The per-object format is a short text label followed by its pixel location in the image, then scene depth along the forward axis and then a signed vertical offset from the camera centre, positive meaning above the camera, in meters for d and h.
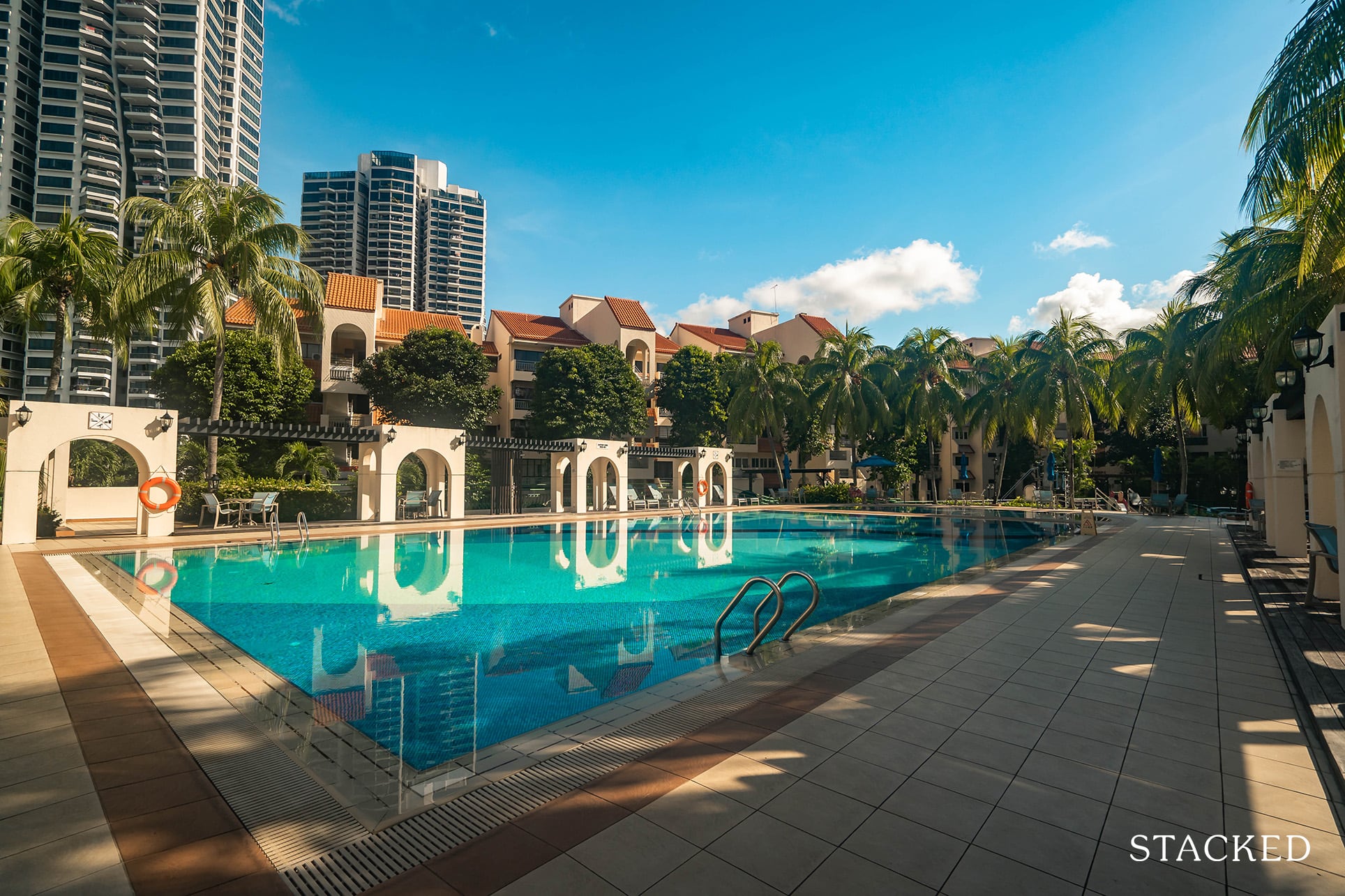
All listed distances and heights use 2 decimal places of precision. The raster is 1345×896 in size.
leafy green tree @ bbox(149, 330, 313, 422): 27.75 +4.20
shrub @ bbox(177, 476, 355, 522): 18.59 -0.78
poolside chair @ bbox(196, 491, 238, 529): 16.67 -1.00
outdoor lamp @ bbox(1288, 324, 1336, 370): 7.03 +1.48
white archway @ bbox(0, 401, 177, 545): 13.76 +0.71
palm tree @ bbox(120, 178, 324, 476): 17.70 +6.31
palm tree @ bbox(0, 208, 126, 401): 15.42 +5.00
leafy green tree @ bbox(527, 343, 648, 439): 34.16 +4.30
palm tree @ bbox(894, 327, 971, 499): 35.44 +5.44
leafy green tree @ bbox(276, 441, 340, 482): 25.25 +0.42
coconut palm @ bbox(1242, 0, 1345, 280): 7.48 +4.45
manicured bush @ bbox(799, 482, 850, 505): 35.06 -1.05
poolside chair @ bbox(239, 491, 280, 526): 16.56 -0.95
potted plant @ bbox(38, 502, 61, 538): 15.00 -1.17
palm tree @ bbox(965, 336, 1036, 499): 32.44 +4.34
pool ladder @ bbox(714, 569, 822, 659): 5.68 -1.29
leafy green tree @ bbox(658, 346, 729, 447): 38.84 +4.92
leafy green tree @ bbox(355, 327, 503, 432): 30.83 +4.64
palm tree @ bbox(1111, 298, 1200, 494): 21.12 +4.23
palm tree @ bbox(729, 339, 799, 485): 35.28 +4.64
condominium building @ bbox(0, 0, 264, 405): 64.50 +38.69
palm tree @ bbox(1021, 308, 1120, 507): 29.58 +4.79
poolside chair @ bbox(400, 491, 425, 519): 23.14 -1.03
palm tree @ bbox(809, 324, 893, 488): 34.78 +5.31
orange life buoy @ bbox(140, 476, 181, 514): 15.51 -0.54
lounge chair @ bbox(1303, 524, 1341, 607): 7.01 -0.79
